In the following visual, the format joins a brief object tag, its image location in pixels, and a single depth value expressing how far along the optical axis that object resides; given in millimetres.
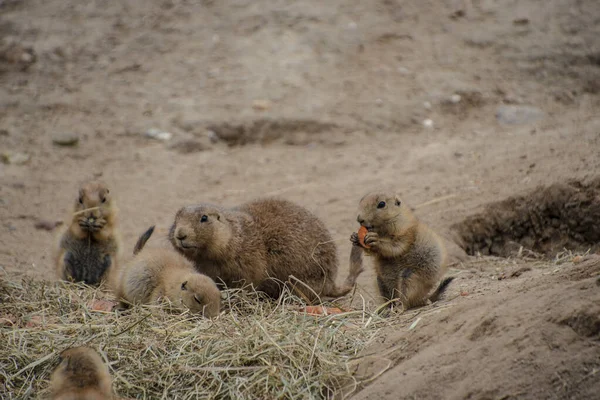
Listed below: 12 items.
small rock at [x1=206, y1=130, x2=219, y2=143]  20453
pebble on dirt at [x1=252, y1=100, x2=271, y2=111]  20750
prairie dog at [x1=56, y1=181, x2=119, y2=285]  13562
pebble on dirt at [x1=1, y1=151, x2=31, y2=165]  19359
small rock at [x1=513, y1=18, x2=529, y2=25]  22734
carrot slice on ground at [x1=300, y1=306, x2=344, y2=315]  10523
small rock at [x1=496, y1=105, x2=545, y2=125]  19828
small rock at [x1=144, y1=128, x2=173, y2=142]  20453
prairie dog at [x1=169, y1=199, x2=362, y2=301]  11784
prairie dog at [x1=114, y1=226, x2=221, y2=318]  10664
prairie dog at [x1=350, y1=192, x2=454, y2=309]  10867
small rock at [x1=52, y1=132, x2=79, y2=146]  20297
